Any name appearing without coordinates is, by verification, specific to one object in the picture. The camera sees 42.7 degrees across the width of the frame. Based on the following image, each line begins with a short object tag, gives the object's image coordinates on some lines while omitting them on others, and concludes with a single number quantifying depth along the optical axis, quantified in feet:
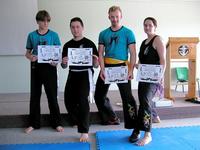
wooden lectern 14.20
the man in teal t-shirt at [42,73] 10.72
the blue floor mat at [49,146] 9.37
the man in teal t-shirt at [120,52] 9.93
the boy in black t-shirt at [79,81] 10.02
